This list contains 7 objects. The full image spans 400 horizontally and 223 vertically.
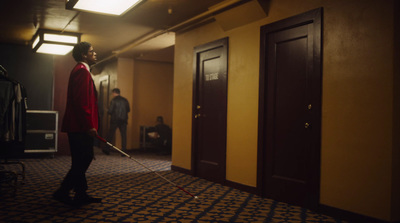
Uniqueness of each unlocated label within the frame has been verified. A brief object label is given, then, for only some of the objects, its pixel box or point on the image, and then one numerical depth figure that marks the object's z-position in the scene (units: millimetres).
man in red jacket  3660
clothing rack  4164
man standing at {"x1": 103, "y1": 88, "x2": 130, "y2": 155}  9367
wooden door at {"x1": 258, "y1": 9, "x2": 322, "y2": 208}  3959
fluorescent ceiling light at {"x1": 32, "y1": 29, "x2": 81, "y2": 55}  7422
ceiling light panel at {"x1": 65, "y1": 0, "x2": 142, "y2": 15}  4484
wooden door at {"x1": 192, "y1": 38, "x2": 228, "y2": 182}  5590
